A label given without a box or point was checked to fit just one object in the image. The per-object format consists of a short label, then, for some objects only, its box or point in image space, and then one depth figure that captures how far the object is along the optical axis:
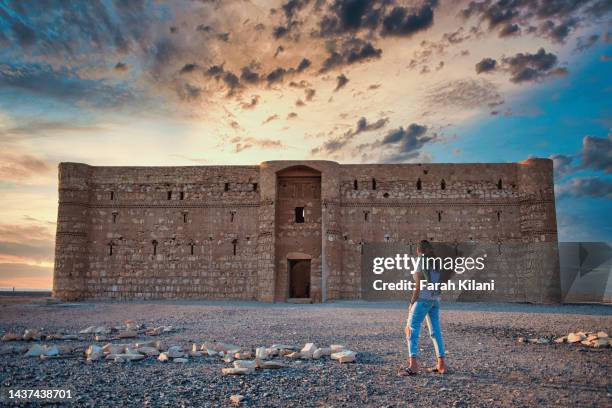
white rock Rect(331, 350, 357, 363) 7.86
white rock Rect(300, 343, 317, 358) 8.23
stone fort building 24.66
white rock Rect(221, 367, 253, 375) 6.97
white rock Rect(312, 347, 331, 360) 8.21
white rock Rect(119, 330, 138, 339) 11.10
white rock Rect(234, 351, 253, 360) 8.14
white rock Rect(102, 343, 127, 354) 8.58
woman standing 7.02
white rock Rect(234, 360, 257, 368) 7.15
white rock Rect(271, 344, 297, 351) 8.97
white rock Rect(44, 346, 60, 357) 8.53
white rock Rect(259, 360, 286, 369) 7.38
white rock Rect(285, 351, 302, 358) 8.27
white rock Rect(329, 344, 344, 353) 8.63
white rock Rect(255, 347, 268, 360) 7.84
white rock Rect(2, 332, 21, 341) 10.65
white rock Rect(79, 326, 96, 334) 11.79
